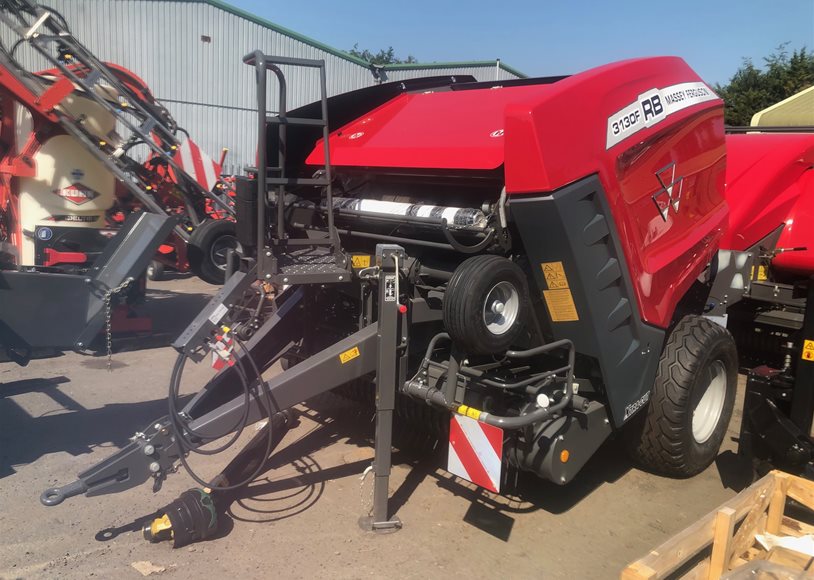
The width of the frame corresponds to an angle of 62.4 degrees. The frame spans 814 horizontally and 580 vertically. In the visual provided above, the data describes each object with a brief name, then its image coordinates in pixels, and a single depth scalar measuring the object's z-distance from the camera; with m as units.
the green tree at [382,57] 51.00
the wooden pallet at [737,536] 2.28
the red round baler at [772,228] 4.77
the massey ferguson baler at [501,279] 2.96
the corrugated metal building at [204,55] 15.19
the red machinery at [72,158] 5.63
